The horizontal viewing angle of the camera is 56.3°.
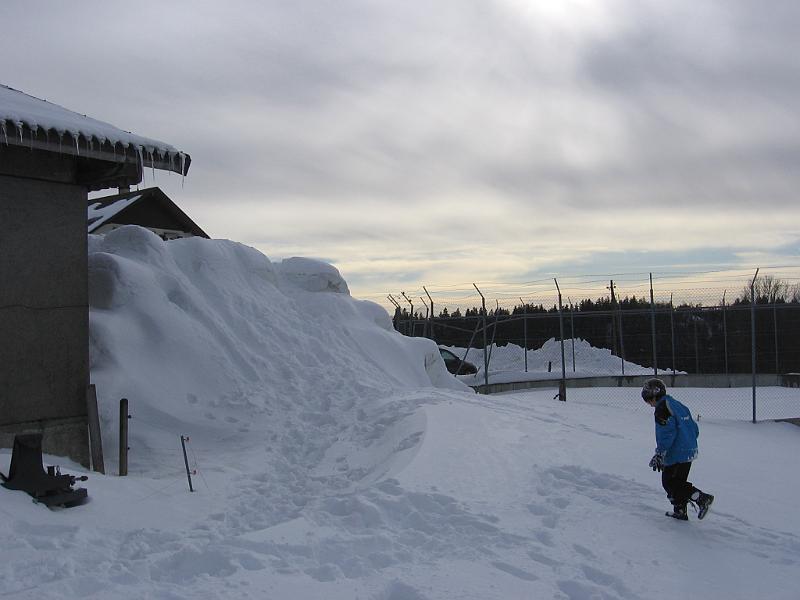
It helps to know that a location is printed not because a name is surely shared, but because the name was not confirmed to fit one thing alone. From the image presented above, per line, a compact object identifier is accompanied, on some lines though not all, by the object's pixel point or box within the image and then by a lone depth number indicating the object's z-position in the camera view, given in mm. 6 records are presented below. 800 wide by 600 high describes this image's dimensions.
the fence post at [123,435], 7652
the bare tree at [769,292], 23391
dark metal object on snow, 5941
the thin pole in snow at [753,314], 13844
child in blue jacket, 6465
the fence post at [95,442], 7898
